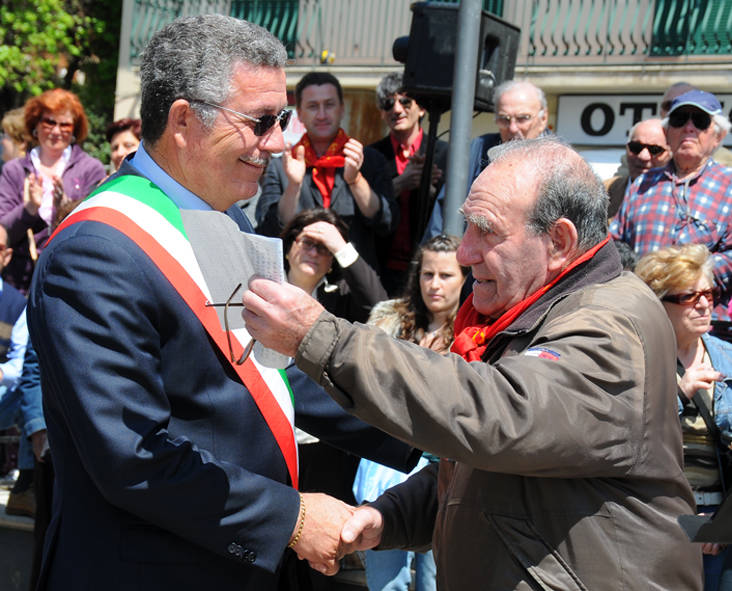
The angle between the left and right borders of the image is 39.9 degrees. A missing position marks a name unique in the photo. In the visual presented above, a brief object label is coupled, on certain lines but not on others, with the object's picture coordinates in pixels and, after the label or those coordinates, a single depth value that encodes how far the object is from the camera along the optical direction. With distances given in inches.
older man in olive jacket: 85.7
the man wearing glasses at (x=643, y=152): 240.4
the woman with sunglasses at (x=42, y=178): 268.2
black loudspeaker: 241.4
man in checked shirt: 209.8
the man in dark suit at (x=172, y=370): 92.7
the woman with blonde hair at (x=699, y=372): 171.9
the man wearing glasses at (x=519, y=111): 233.6
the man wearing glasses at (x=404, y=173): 250.7
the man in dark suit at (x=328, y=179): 236.2
